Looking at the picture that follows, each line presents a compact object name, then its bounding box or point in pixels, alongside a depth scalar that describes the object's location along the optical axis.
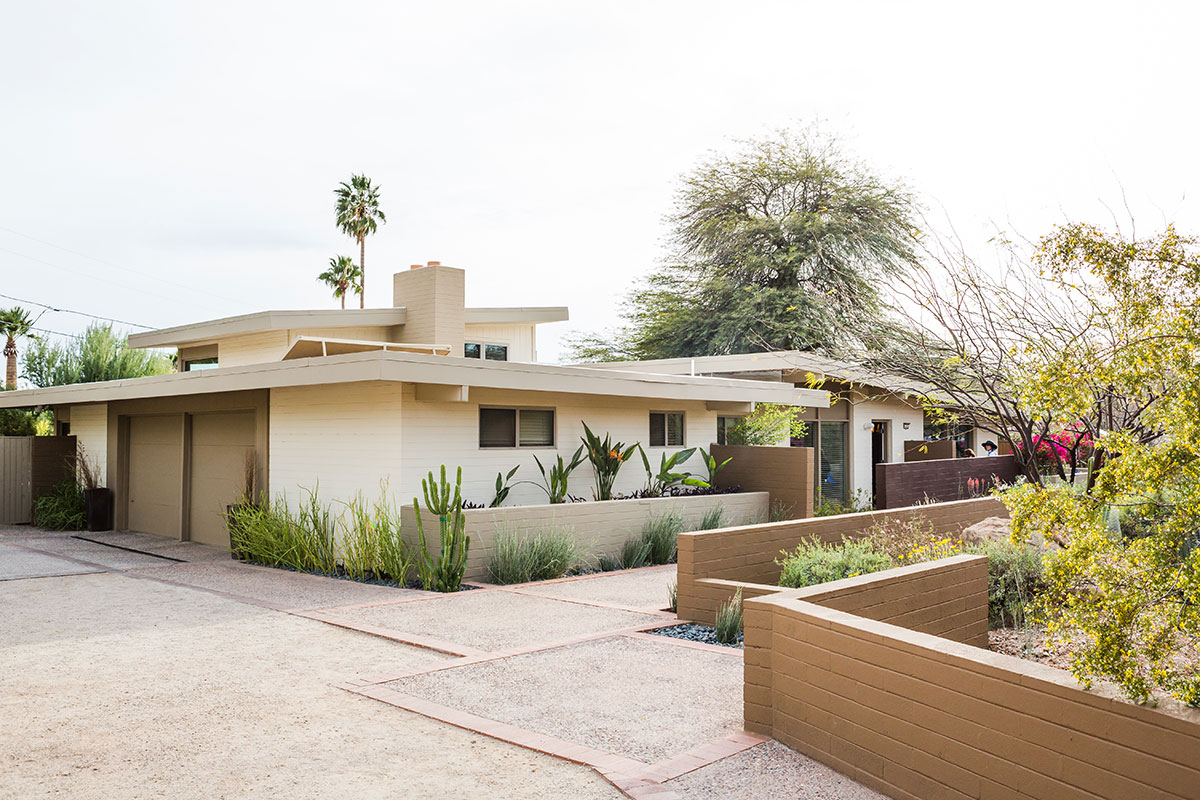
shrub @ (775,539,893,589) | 8.59
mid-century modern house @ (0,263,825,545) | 12.05
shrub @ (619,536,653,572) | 13.01
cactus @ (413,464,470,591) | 10.68
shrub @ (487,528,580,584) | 11.34
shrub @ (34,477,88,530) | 18.14
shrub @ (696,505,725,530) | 14.56
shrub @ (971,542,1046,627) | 8.32
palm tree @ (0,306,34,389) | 35.78
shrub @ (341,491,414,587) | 11.24
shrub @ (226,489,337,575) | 12.32
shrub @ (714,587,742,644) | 7.80
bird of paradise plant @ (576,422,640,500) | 14.38
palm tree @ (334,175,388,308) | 41.94
